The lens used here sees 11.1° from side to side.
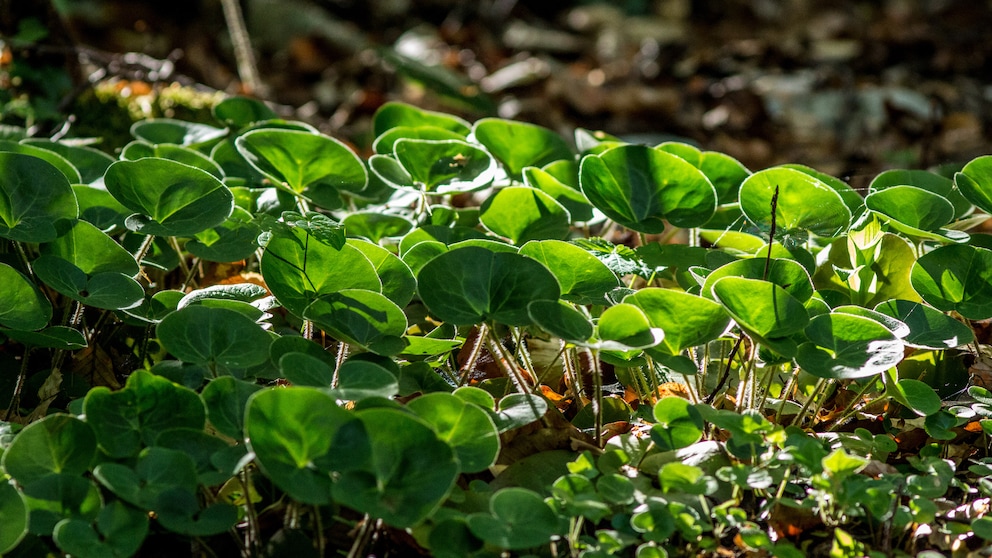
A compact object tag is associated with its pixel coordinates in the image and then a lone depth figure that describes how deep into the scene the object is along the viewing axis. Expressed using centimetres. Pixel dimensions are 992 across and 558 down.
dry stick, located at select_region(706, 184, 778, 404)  219
